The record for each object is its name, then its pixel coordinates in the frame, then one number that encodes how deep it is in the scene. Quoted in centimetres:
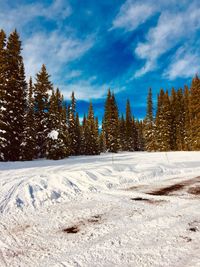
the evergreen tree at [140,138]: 8450
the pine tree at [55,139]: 2889
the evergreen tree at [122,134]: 6786
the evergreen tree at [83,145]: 5503
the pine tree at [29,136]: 2383
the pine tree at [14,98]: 2258
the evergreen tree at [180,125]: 5225
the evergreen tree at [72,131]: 4810
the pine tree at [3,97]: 2138
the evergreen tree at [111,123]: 4994
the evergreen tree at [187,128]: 4838
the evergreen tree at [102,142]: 8032
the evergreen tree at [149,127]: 5330
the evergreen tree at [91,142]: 5249
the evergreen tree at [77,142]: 5134
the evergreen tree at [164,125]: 4872
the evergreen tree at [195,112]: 4053
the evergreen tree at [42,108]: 3005
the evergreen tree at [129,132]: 6953
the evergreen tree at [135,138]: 7652
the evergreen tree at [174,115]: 5060
